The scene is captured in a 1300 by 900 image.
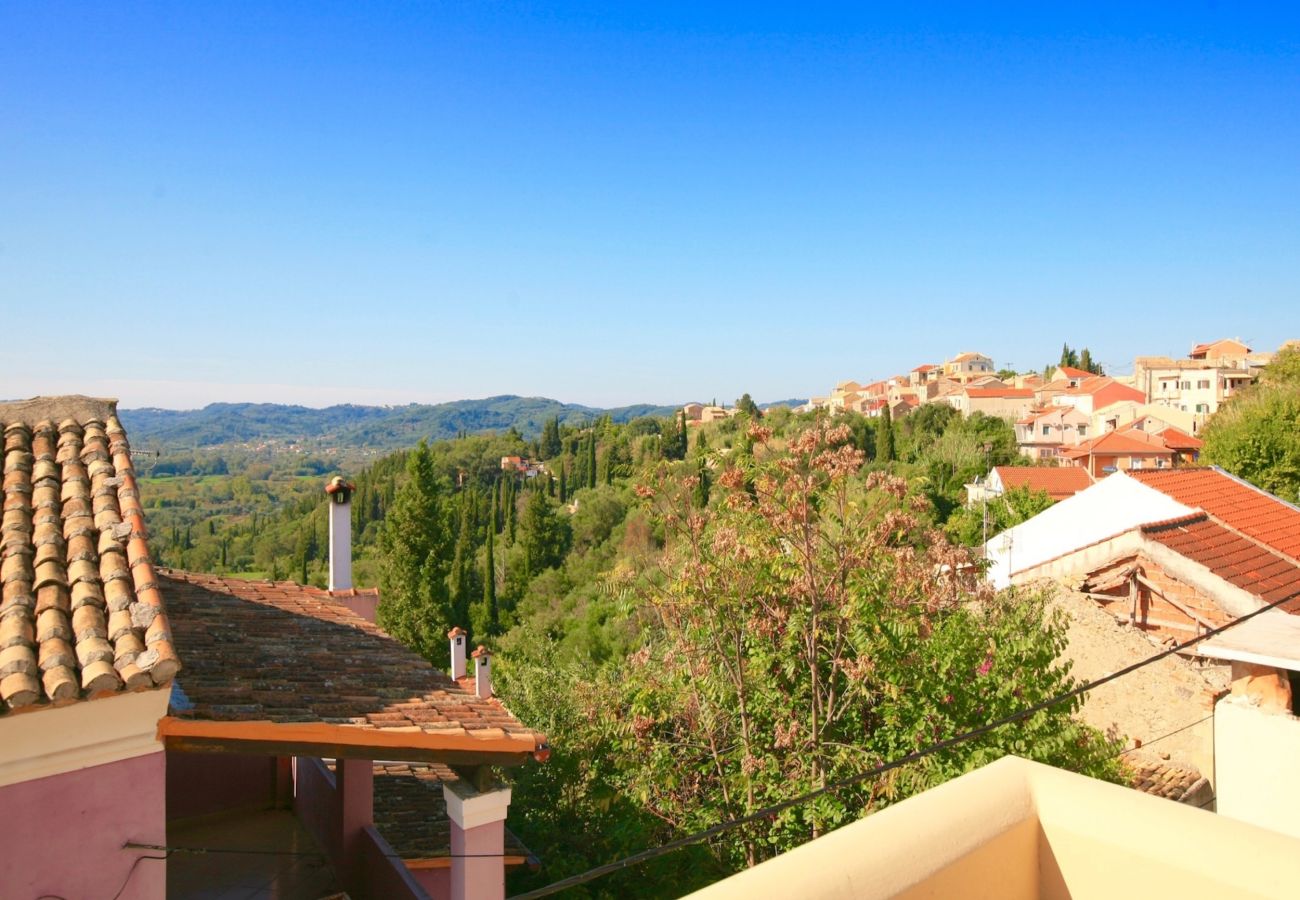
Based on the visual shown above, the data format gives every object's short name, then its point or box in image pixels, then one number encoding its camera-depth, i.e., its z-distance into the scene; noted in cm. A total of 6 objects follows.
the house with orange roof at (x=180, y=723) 315
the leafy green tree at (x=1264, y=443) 2205
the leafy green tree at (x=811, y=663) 566
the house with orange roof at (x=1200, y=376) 5584
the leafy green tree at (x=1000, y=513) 2505
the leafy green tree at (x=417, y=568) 2603
